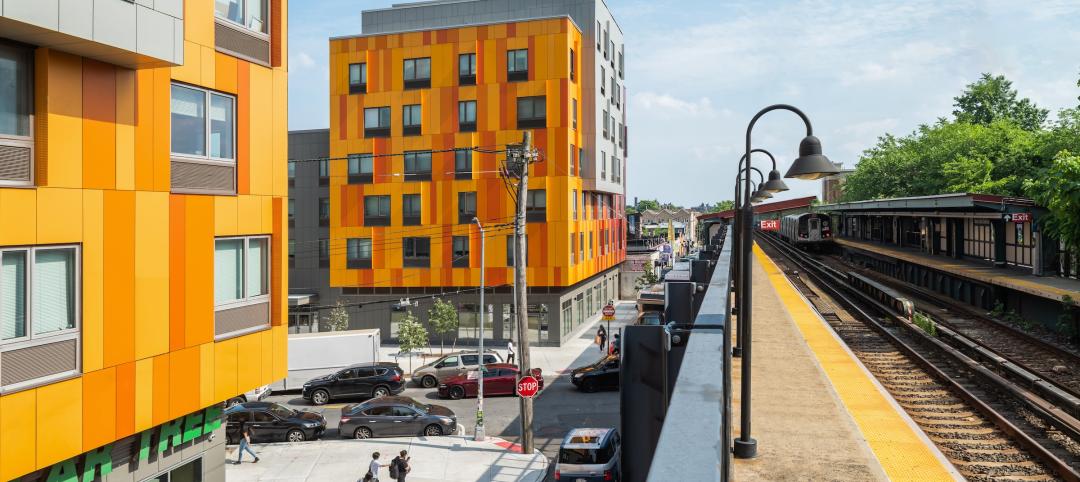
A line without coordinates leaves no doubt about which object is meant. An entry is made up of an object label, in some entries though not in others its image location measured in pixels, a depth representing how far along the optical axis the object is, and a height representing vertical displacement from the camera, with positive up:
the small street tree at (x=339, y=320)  44.81 -5.05
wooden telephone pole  23.69 -0.99
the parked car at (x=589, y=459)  19.03 -5.76
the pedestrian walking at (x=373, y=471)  20.84 -6.59
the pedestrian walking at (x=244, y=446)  23.90 -6.72
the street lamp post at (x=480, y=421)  25.55 -6.32
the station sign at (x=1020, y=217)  33.88 +0.85
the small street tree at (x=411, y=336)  40.19 -5.34
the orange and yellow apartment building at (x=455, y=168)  46.56 +4.42
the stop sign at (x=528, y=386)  22.44 -4.51
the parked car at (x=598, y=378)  32.66 -6.22
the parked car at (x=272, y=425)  26.95 -6.83
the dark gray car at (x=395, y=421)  26.92 -6.69
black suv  33.25 -6.63
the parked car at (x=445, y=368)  35.28 -6.31
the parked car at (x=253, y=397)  30.80 -6.92
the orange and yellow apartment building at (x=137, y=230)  10.22 +0.11
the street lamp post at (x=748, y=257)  9.80 -0.29
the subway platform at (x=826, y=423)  9.95 -3.04
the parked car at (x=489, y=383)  32.78 -6.48
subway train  71.75 +0.53
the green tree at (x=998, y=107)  90.12 +15.84
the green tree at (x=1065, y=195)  23.22 +1.31
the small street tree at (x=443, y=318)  44.06 -4.81
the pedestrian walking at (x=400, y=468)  20.55 -6.40
